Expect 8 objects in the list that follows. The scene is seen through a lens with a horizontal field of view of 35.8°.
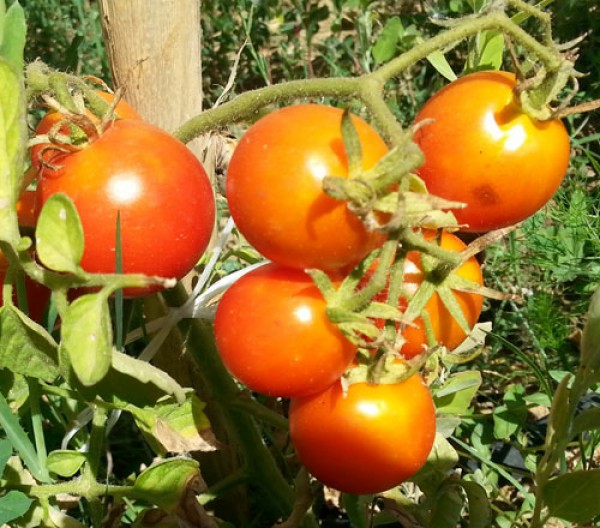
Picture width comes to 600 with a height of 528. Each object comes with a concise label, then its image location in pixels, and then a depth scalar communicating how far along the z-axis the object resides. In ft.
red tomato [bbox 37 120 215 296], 0.86
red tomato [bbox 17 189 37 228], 0.98
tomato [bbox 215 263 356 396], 0.83
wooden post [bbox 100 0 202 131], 1.28
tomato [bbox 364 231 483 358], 0.89
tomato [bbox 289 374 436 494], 0.89
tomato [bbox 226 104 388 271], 0.77
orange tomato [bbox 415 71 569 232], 0.89
